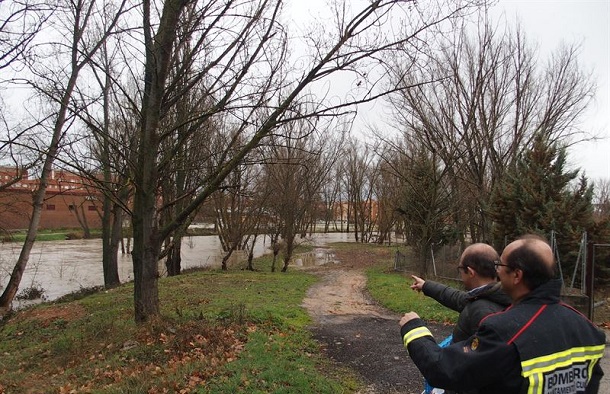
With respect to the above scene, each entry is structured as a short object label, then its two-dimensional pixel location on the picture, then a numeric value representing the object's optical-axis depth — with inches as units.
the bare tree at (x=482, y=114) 653.9
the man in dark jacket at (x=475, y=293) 95.2
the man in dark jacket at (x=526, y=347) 69.2
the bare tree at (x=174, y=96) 260.6
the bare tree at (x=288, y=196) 820.6
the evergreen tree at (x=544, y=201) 511.2
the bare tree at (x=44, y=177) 457.4
